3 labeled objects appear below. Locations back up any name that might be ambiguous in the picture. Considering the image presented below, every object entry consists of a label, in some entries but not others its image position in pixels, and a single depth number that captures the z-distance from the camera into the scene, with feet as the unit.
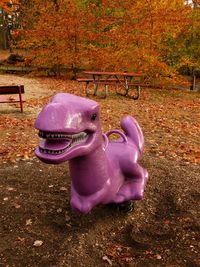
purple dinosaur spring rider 5.99
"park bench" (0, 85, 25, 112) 21.50
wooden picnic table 28.51
